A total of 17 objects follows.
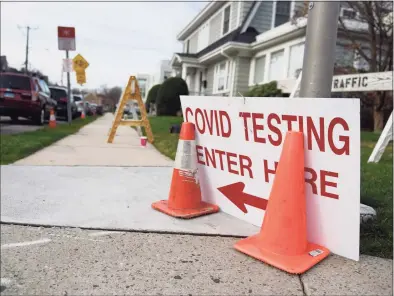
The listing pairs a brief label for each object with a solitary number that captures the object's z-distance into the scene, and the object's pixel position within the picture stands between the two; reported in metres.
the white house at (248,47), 14.83
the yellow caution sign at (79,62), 12.64
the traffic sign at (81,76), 12.94
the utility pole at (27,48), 50.61
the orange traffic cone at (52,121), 11.76
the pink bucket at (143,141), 7.84
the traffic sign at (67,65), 11.91
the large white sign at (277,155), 2.33
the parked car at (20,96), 11.30
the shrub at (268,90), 14.90
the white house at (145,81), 69.39
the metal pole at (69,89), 12.15
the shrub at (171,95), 22.66
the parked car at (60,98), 18.05
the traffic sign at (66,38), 10.95
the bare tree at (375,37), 12.65
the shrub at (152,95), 35.06
